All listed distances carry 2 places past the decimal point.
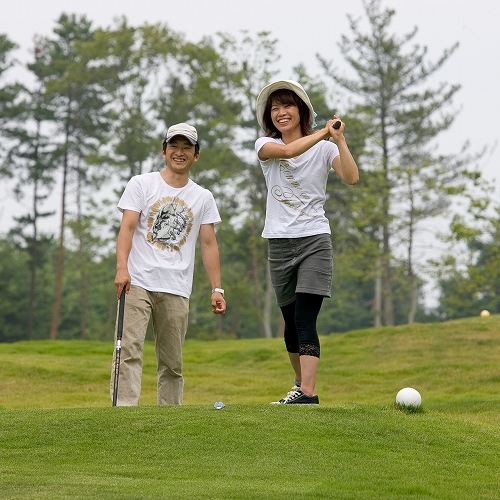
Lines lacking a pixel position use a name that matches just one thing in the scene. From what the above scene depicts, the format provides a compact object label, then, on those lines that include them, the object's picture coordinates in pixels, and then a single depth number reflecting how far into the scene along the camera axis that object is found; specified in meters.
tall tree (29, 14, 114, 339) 112.81
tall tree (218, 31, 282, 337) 100.56
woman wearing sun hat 16.25
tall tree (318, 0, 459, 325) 107.31
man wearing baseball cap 17.37
